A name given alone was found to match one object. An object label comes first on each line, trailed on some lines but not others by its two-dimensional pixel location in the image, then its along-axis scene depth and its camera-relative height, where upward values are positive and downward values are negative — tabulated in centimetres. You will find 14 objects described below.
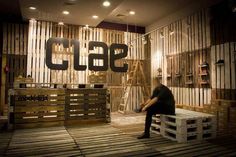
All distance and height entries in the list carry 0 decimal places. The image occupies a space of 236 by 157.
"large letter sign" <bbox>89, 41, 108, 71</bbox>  680 +91
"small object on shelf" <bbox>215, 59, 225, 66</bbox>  633 +68
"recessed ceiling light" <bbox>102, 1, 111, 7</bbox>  663 +267
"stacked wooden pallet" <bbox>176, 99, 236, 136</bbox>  536 -83
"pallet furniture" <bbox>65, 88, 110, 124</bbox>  650 -69
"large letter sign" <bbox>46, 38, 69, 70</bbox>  641 +105
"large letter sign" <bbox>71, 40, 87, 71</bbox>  674 +90
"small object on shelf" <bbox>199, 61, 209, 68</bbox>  693 +66
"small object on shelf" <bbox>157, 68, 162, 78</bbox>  948 +54
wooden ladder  975 -2
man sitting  491 -53
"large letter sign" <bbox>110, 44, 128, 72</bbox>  696 +98
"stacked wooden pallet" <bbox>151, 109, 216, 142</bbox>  460 -102
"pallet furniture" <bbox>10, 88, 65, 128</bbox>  589 -71
